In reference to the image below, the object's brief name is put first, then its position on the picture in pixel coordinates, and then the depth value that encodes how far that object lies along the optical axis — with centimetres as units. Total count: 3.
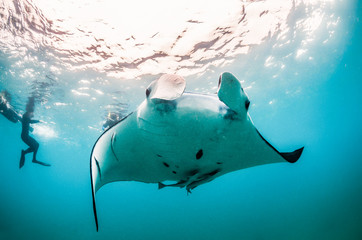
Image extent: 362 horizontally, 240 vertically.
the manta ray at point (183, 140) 154
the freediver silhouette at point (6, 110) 1141
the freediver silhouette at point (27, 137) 1031
